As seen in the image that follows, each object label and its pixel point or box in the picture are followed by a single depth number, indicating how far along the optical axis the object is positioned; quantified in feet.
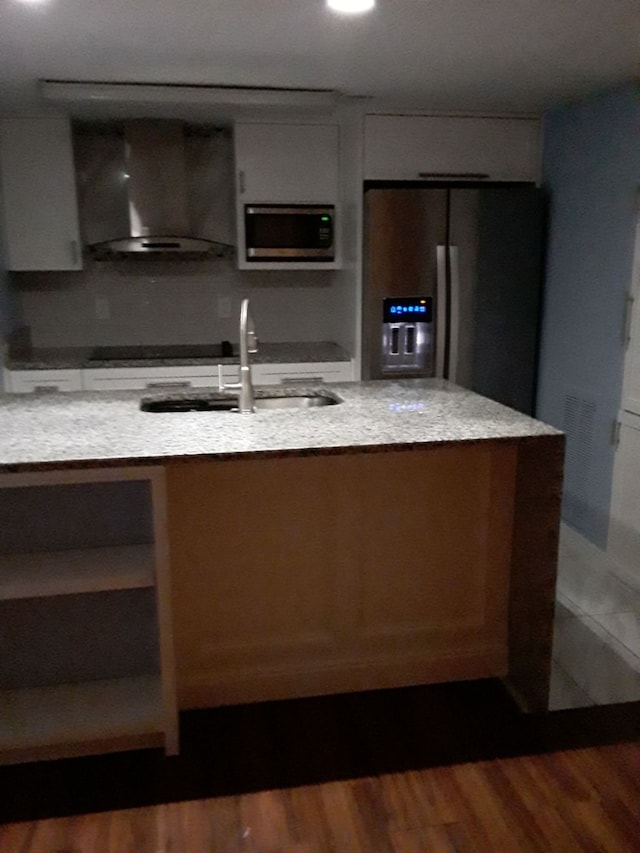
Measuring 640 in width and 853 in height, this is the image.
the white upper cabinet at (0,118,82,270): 12.69
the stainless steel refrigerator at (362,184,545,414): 12.44
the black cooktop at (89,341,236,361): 13.55
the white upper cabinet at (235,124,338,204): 13.04
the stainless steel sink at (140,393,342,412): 8.89
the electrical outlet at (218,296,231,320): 14.78
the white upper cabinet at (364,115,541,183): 12.67
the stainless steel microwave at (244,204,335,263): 13.28
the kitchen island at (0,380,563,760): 7.25
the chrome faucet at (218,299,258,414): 8.21
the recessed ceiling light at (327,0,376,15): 7.43
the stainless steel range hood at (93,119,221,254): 12.88
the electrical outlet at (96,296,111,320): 14.35
